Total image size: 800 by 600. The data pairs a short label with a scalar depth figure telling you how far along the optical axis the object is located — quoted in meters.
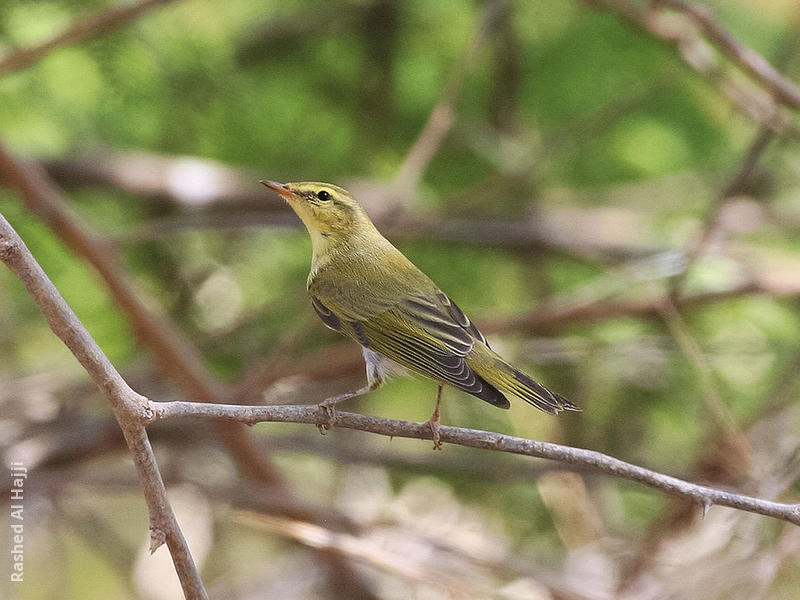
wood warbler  4.28
